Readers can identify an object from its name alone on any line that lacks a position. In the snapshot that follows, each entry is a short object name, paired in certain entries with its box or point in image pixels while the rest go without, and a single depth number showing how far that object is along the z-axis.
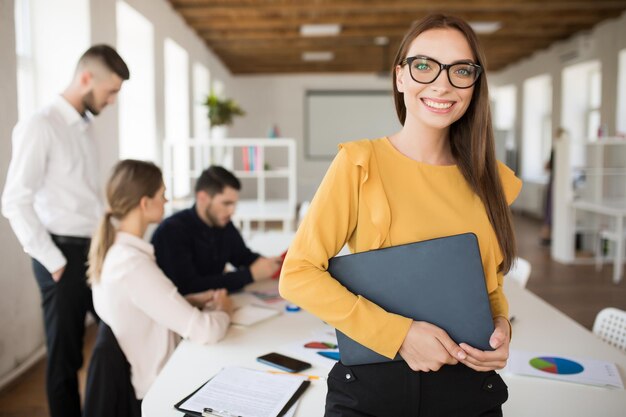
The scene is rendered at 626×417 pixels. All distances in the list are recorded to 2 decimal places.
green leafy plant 7.90
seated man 2.40
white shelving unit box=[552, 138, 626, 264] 6.48
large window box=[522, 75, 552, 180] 10.83
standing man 2.24
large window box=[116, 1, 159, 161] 5.70
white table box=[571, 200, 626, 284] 5.64
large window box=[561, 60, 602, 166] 9.25
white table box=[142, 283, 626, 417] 1.35
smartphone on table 1.55
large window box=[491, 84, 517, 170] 11.52
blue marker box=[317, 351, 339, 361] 1.64
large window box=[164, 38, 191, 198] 7.60
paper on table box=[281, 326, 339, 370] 1.62
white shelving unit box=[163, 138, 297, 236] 5.34
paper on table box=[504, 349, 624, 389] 1.49
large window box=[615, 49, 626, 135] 7.51
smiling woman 0.99
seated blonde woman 1.77
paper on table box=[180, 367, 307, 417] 1.29
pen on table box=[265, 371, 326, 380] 1.49
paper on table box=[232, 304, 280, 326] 1.98
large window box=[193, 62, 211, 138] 8.90
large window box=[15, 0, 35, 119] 3.80
